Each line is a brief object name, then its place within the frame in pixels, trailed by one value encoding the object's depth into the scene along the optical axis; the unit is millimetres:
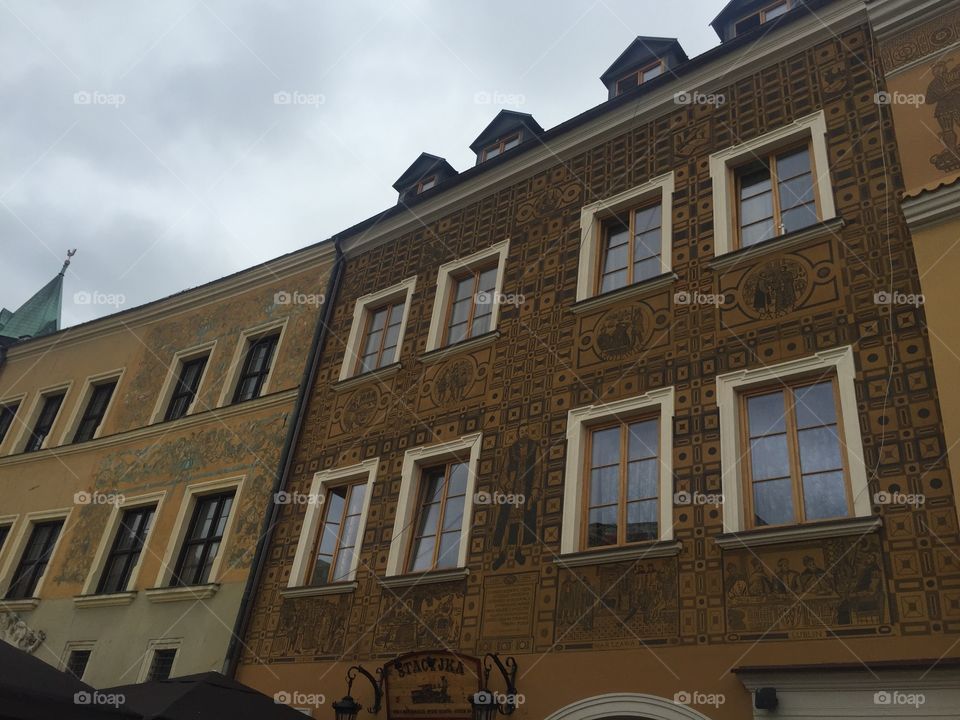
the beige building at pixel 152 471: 12914
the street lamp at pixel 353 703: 9461
